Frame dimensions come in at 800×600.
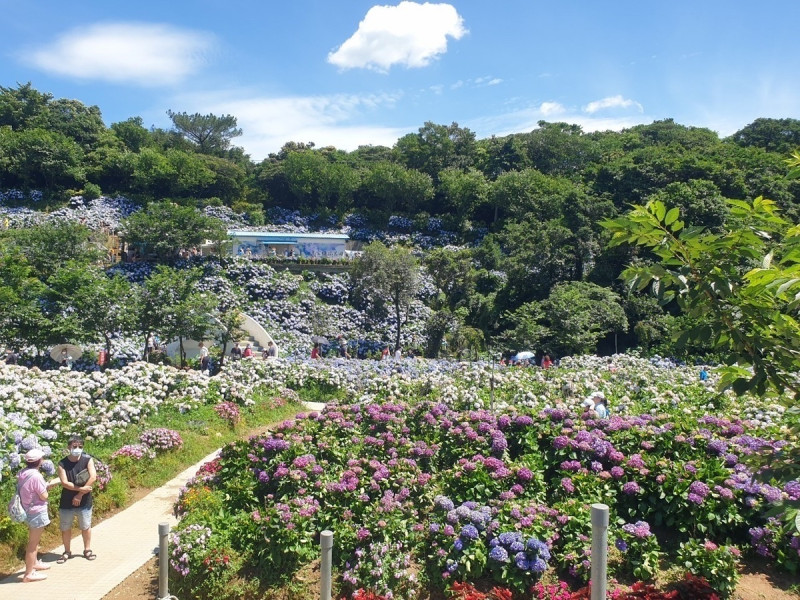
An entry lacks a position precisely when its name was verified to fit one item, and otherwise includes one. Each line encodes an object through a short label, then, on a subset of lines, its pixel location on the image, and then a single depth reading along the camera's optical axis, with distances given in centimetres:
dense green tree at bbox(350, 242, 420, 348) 2602
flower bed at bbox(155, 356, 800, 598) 541
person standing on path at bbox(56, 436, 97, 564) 608
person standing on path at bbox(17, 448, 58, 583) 577
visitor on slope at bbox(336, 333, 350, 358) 2269
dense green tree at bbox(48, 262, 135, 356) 1636
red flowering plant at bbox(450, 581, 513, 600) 495
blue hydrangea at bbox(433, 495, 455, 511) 601
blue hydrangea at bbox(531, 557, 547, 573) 509
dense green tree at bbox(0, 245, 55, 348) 1592
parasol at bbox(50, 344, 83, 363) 1609
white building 3372
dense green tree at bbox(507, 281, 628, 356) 2014
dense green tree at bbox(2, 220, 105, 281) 2384
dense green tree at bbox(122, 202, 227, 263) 2858
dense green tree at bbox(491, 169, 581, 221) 3950
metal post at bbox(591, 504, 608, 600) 313
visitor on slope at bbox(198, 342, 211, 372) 1722
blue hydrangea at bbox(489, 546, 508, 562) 523
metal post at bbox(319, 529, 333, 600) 442
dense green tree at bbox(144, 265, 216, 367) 1717
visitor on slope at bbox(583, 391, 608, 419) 882
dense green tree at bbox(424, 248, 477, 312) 2883
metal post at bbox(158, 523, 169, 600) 498
